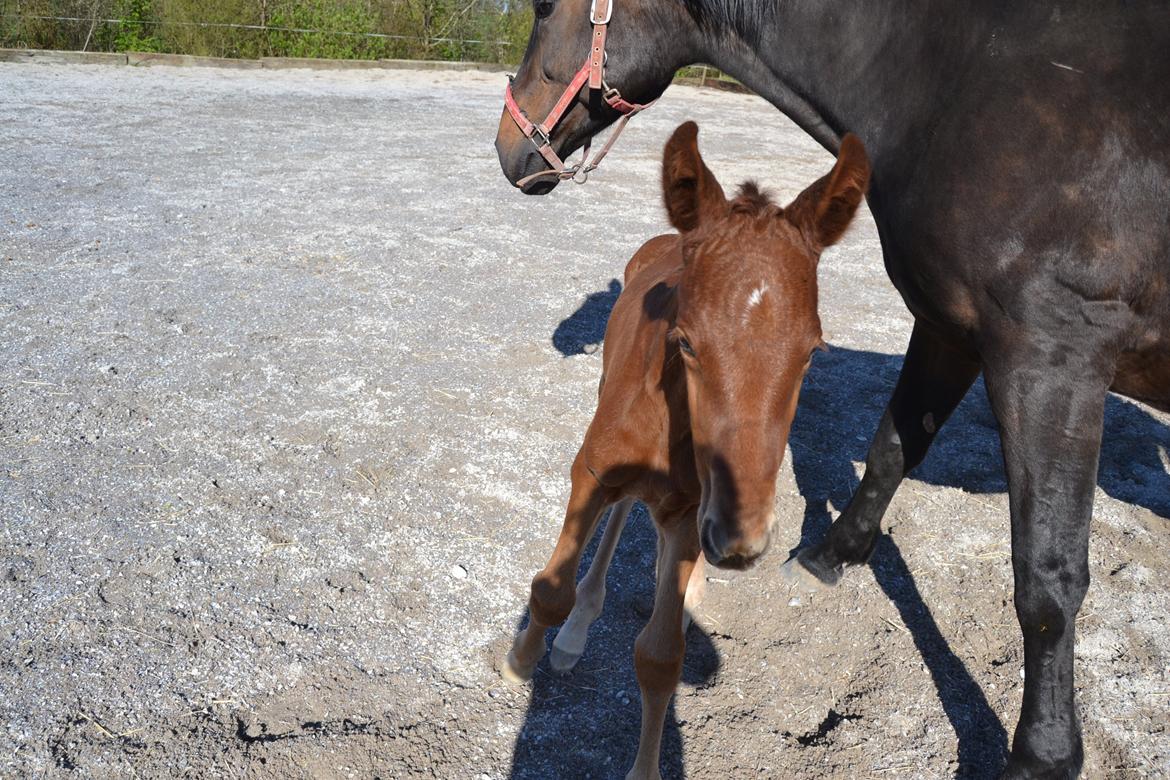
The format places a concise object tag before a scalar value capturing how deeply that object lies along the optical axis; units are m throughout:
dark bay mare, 2.17
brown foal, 1.69
